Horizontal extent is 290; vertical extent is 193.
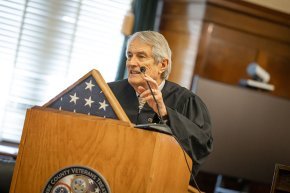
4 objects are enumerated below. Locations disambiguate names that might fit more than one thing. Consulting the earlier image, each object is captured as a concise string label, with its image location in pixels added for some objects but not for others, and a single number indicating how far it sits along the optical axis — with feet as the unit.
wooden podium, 22.50
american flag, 23.50
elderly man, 24.03
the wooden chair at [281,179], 25.66
